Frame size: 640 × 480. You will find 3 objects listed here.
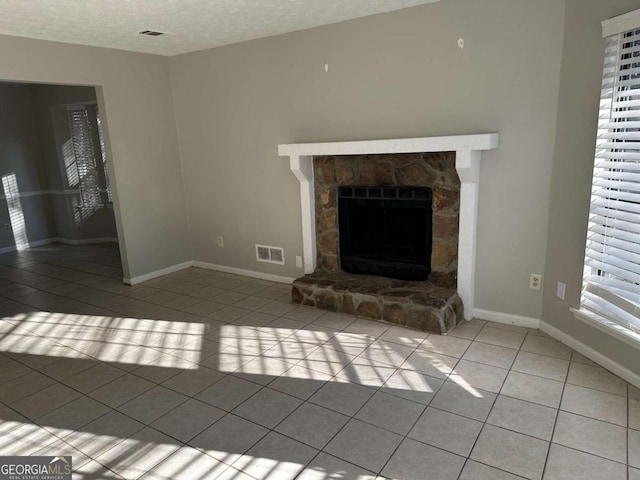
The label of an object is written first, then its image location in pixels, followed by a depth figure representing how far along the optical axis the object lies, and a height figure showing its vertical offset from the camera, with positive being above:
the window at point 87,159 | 6.50 -0.10
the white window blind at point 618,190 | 2.38 -0.36
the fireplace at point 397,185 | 3.23 -0.67
